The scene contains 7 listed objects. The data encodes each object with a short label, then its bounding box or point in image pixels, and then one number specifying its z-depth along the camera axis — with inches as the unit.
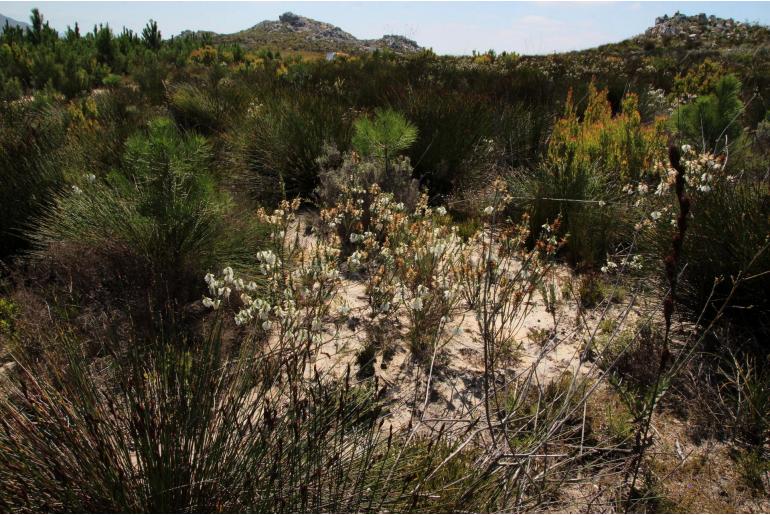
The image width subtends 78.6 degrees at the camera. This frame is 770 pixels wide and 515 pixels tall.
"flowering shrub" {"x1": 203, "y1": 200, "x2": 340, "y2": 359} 114.4
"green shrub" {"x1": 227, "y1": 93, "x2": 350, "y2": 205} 243.8
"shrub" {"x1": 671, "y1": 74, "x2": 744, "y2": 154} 232.8
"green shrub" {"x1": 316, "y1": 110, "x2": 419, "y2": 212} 214.9
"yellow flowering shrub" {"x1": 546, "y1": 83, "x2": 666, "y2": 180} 218.2
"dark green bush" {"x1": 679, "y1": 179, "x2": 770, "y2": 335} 123.7
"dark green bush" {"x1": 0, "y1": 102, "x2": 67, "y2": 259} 177.6
